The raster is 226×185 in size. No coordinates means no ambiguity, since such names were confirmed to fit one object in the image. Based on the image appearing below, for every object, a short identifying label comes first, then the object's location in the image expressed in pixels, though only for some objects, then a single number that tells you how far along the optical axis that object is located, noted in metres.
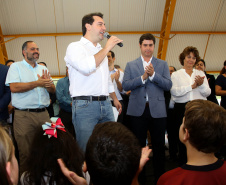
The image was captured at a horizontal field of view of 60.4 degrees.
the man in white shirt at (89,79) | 1.66
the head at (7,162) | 0.68
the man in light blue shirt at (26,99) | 2.40
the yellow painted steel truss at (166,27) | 6.78
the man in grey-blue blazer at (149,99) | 2.29
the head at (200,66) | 3.83
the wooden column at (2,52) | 7.11
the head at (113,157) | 0.78
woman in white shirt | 2.63
